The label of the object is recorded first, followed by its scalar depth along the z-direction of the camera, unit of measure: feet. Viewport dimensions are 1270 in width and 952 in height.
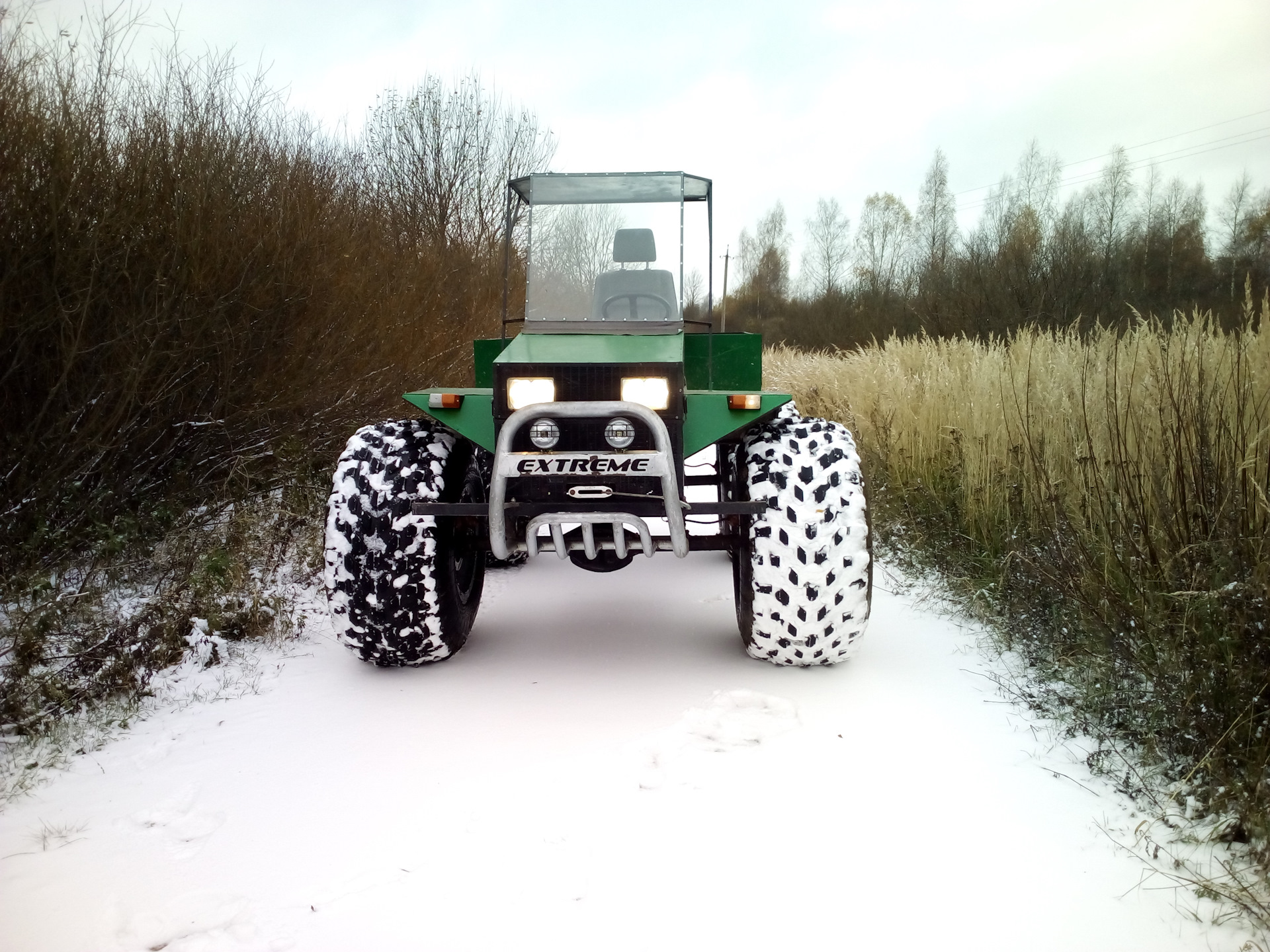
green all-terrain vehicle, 9.79
